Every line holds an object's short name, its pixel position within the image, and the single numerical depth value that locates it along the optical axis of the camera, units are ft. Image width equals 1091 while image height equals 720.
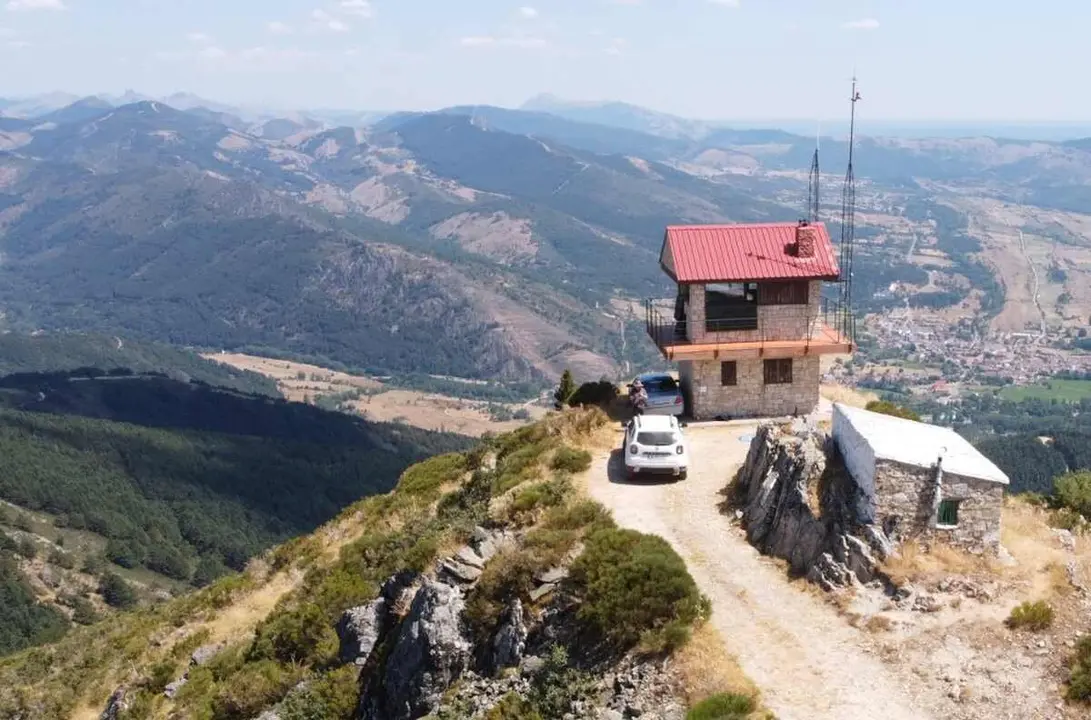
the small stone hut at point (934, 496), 73.36
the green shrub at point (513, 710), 62.03
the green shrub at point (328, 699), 78.12
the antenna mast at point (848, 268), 116.37
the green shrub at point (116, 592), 449.31
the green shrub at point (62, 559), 479.00
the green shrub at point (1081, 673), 57.31
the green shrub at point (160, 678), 105.60
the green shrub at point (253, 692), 85.51
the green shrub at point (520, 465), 100.78
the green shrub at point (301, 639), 89.76
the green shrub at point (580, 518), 81.30
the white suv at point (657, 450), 97.60
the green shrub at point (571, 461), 102.59
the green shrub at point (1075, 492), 96.78
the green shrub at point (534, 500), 88.22
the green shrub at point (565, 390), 150.92
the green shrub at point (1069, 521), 90.12
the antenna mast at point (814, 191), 113.55
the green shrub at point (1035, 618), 64.85
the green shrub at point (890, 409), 118.90
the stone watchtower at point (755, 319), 121.19
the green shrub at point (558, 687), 61.77
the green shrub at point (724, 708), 55.77
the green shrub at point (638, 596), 64.90
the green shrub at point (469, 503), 92.02
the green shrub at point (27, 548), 467.11
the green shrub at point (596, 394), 136.15
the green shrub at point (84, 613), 412.89
